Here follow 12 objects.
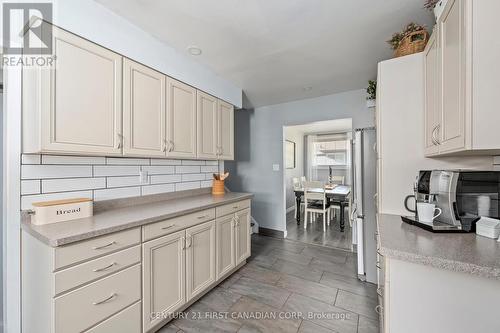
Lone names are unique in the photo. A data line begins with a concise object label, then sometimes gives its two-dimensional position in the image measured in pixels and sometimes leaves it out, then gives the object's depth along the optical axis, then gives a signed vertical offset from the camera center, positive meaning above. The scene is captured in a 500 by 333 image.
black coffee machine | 1.11 -0.18
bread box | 1.22 -0.28
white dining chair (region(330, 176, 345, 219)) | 5.79 -0.39
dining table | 3.97 -0.61
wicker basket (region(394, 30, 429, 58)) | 1.48 +0.91
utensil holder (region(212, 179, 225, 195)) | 2.72 -0.28
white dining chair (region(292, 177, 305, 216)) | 4.92 -0.46
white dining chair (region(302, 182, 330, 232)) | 3.94 -0.63
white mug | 1.22 -0.27
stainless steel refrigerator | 2.21 -0.38
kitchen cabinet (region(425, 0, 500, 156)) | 0.85 +0.40
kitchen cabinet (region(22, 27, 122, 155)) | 1.26 +0.44
